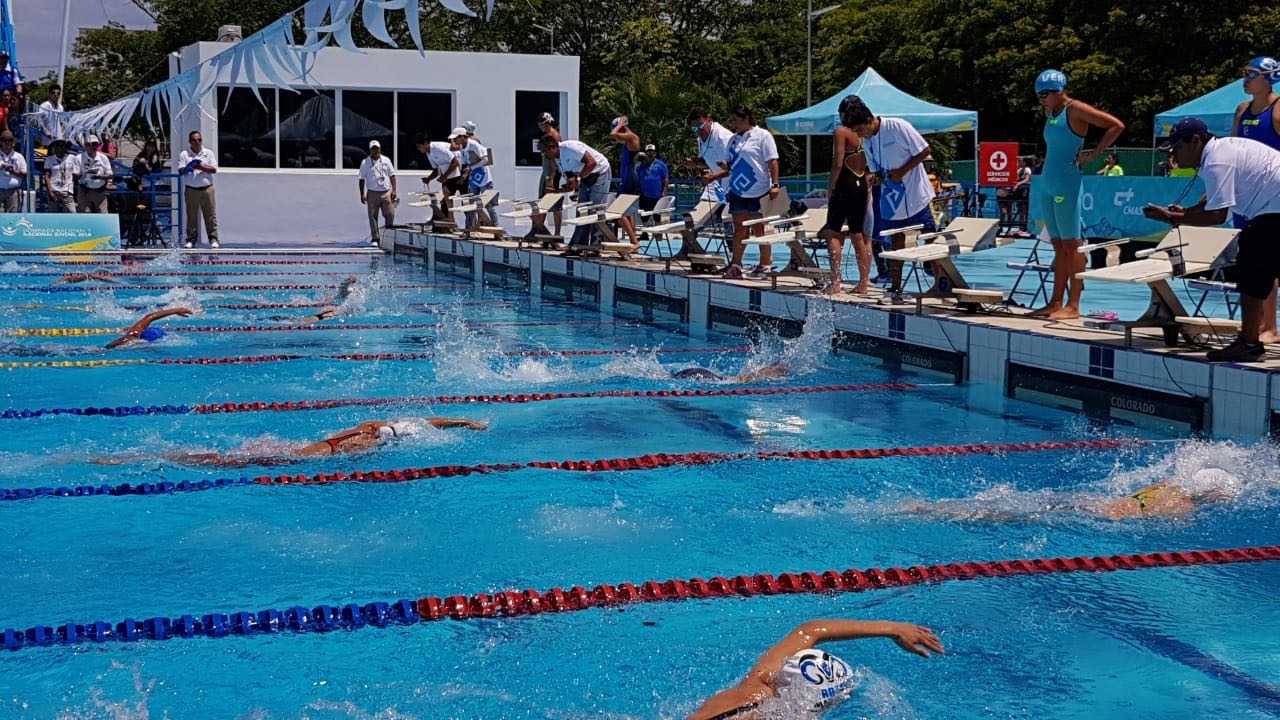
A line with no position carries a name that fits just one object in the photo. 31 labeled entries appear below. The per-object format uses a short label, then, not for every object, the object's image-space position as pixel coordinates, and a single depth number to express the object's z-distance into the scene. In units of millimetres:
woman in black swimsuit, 9695
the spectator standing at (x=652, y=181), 14328
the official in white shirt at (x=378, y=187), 18625
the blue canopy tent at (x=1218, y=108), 15430
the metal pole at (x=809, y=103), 26203
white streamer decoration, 7555
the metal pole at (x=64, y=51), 27998
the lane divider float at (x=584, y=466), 5352
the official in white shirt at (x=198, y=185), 17828
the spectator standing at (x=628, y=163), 13289
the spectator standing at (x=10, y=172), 17734
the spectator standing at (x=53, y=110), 15991
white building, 19516
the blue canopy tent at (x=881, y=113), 18828
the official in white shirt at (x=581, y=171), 14312
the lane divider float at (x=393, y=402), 6980
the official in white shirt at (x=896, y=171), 9125
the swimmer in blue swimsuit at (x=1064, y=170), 7590
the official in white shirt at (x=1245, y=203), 5961
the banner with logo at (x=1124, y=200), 13672
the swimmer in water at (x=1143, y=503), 5051
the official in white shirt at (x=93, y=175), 18484
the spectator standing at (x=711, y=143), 11766
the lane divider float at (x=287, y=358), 8555
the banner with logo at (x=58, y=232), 17312
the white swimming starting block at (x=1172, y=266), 6590
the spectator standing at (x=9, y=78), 17797
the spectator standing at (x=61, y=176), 18297
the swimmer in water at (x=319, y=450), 5883
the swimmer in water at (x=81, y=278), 13852
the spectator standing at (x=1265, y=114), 6758
